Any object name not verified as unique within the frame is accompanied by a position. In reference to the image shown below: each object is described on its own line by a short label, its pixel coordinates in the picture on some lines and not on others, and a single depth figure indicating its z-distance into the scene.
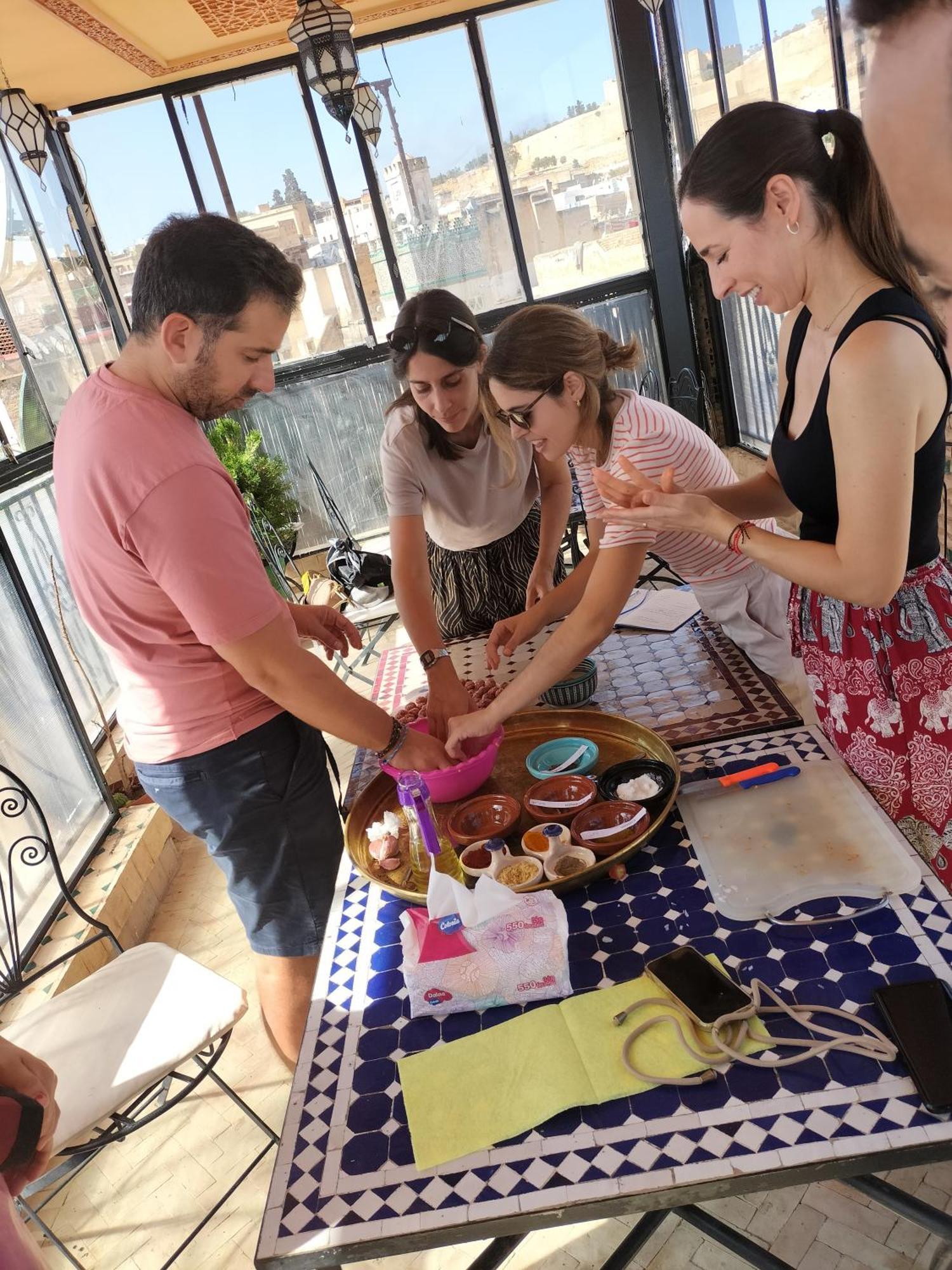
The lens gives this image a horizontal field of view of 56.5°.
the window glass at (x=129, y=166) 6.32
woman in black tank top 1.23
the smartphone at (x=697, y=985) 1.03
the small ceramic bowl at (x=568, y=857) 1.34
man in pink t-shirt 1.44
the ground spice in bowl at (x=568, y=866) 1.34
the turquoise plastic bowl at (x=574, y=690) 1.88
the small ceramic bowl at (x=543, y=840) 1.38
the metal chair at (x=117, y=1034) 1.74
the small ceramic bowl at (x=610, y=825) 1.37
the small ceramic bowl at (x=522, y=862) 1.33
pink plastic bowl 1.62
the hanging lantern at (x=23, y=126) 4.43
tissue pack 1.14
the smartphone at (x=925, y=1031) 0.89
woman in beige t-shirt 2.13
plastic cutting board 1.19
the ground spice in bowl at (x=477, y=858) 1.42
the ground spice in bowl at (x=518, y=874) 1.35
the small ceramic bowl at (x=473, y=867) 1.40
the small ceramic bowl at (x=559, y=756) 1.63
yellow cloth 0.99
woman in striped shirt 1.77
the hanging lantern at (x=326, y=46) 3.89
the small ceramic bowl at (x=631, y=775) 1.48
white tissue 1.16
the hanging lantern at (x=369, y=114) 5.46
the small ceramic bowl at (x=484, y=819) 1.48
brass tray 1.54
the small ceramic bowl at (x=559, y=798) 1.48
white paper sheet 2.20
